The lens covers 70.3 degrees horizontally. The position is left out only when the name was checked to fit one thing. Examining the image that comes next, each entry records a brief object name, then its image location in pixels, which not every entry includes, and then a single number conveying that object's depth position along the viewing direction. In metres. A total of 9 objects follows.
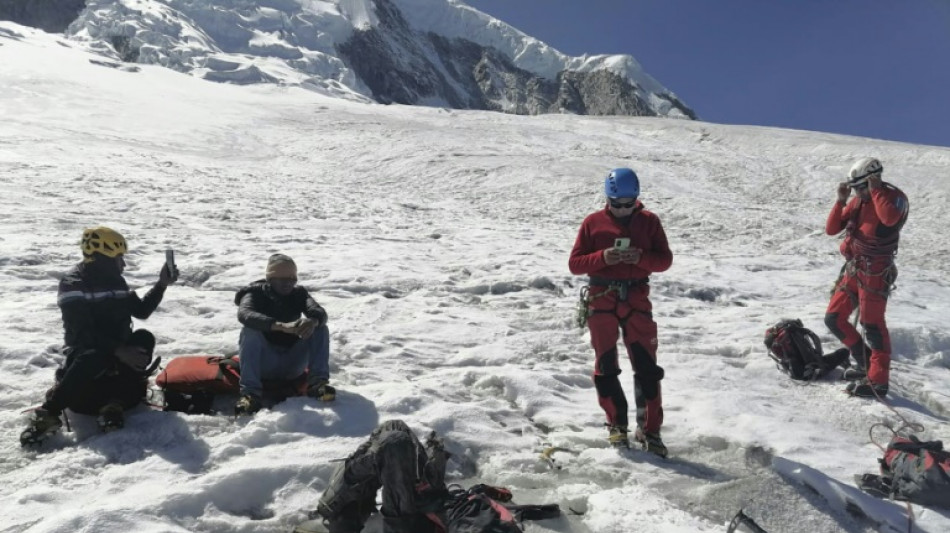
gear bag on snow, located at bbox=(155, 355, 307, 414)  5.68
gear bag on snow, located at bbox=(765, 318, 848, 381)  7.22
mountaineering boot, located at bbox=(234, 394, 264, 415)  5.41
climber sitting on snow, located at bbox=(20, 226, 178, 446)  5.02
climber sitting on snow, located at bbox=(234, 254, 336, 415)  5.60
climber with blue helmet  5.22
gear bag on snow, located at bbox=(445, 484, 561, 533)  3.76
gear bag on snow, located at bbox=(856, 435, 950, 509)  4.45
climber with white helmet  6.58
